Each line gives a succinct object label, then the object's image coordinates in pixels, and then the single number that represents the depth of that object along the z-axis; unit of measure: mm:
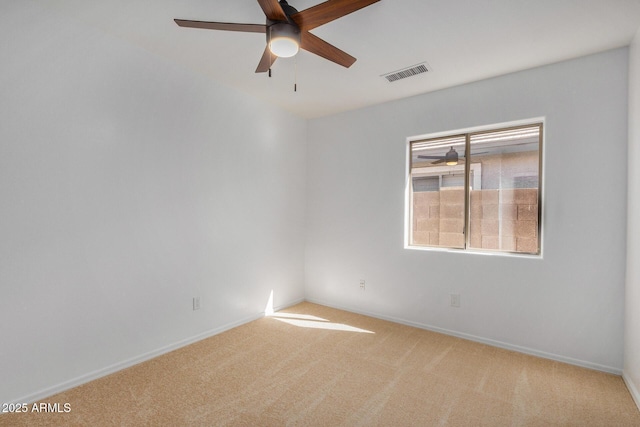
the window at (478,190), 2980
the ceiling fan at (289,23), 1600
